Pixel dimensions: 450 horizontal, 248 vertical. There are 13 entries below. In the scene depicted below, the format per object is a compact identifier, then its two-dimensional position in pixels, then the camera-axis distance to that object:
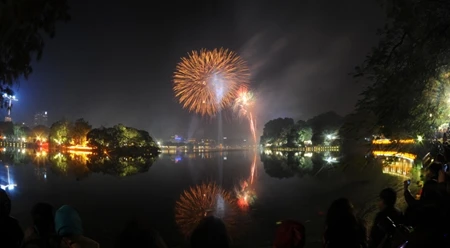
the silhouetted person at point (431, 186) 4.30
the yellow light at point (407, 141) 9.07
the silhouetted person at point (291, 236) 3.14
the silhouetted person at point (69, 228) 3.62
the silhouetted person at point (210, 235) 2.90
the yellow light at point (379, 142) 7.72
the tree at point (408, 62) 6.88
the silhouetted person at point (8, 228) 3.84
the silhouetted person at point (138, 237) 2.98
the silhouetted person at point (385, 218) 4.70
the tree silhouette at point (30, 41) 5.33
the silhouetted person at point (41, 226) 3.70
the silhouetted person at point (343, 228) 3.90
